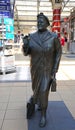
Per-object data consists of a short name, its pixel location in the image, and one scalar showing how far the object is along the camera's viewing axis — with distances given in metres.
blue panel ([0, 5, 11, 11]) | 4.23
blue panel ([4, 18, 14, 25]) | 4.62
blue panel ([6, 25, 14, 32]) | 4.33
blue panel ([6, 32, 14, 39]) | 4.61
